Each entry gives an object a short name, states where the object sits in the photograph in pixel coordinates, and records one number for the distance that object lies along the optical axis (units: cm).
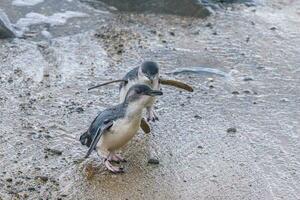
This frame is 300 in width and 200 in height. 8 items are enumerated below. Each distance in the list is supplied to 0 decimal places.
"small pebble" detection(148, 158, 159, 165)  894
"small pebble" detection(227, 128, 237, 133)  980
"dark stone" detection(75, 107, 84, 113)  1023
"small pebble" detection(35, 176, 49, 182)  841
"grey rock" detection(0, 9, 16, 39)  1293
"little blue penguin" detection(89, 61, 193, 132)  940
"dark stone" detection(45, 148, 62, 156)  905
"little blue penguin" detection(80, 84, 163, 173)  841
